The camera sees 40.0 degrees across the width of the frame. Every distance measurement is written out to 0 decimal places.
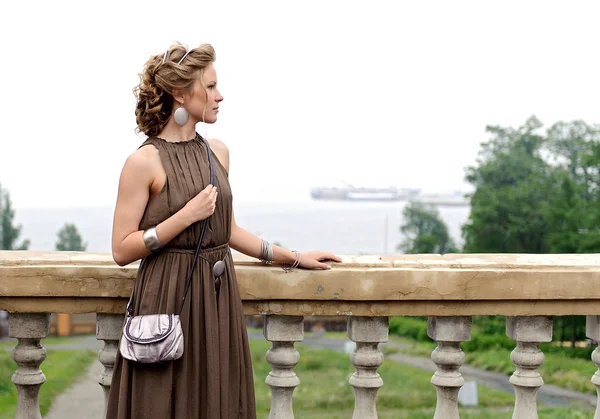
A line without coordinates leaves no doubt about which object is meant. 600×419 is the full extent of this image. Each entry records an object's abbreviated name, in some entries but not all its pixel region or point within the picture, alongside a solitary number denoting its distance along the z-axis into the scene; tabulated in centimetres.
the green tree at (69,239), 9269
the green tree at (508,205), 5822
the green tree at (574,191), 5034
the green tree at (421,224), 8629
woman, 324
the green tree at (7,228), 7894
